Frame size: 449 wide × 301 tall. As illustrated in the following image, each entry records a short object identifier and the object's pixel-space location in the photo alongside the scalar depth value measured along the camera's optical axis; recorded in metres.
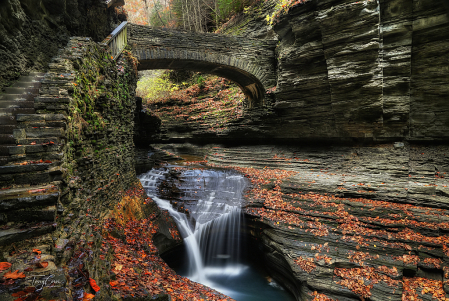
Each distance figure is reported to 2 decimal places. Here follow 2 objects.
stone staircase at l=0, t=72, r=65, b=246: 3.00
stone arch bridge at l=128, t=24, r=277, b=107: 10.58
